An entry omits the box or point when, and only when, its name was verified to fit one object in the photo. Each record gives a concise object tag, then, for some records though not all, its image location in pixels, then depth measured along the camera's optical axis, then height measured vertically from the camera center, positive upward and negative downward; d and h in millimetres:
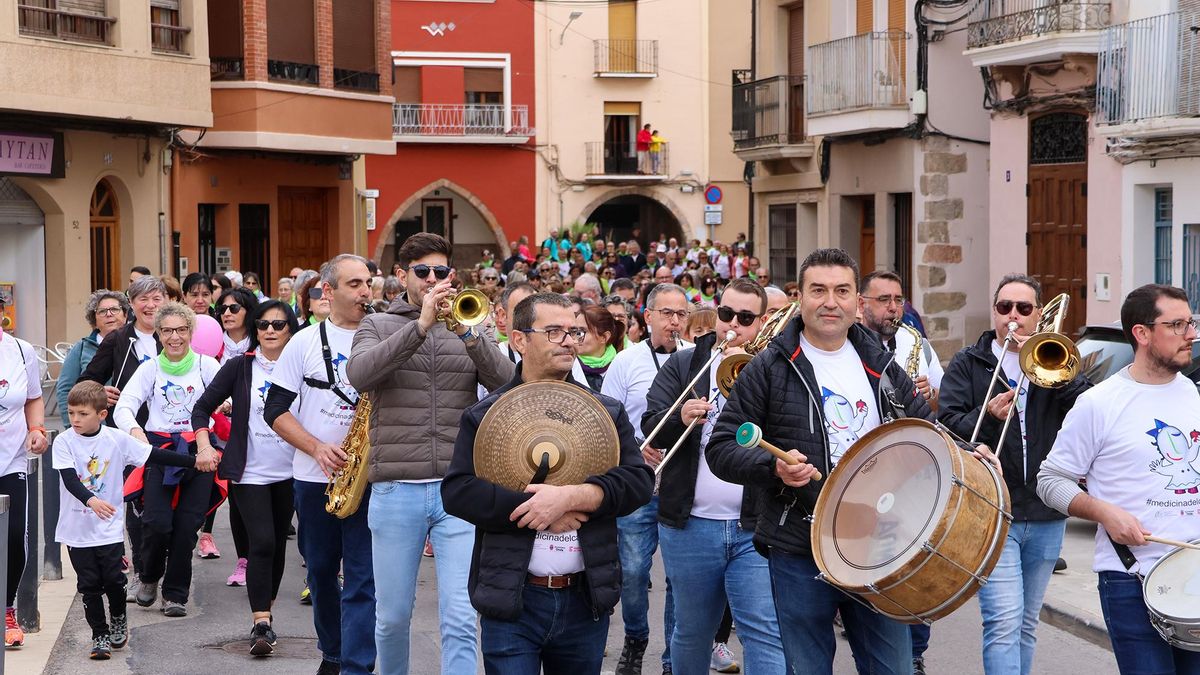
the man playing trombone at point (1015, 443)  6805 -832
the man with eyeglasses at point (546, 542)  5191 -940
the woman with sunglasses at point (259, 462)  8672 -1132
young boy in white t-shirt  8516 -1305
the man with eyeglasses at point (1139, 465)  5523 -743
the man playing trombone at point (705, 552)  6547 -1256
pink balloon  11586 -583
